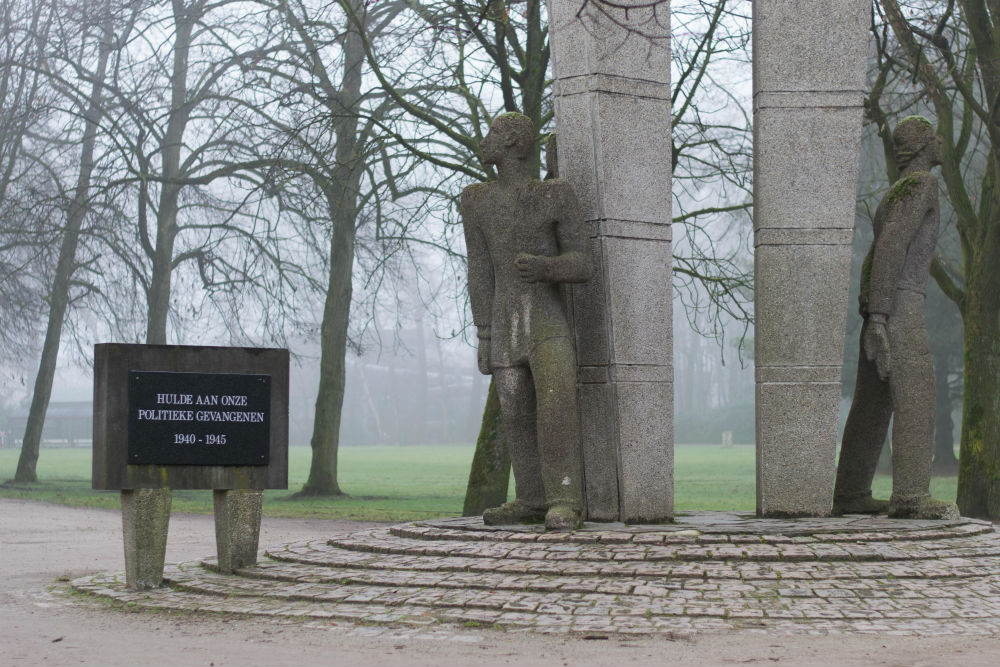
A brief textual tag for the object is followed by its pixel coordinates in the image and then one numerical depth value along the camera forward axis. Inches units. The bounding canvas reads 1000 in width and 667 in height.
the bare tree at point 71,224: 843.5
